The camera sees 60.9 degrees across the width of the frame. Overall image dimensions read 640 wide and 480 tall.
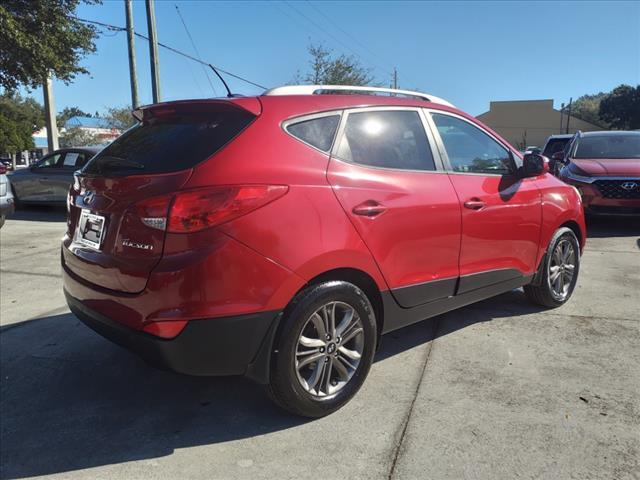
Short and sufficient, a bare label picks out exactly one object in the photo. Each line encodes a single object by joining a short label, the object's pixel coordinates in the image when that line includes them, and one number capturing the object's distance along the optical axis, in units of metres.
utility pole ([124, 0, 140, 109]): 15.55
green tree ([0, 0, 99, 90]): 13.41
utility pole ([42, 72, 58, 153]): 22.91
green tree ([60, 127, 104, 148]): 57.72
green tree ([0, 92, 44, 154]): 53.94
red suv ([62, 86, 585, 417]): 2.55
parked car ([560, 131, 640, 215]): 8.41
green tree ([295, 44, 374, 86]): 30.02
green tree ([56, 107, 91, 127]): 111.38
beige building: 73.50
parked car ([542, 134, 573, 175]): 15.14
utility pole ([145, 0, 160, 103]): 15.53
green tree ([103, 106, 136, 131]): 46.33
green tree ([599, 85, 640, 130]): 62.97
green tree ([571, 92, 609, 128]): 91.06
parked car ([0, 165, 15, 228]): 8.52
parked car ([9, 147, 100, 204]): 11.34
